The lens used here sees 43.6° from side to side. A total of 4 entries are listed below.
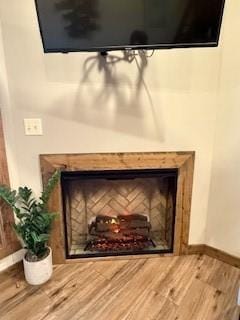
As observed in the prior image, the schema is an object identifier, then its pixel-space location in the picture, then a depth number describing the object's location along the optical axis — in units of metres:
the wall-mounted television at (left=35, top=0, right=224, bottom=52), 1.38
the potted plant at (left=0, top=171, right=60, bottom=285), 1.96
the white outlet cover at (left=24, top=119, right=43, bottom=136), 1.97
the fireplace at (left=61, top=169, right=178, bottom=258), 2.34
